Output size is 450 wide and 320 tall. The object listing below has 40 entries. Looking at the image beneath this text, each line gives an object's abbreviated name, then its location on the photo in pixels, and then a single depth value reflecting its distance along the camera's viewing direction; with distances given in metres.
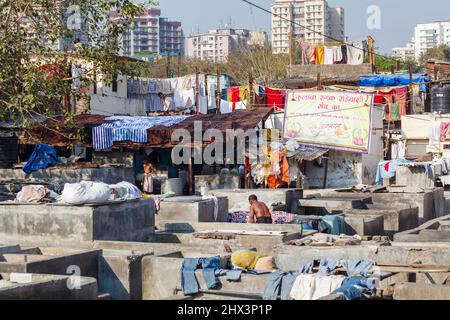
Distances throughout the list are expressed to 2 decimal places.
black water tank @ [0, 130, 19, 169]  24.92
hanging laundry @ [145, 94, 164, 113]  38.03
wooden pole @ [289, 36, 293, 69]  41.41
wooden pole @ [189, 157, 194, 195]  25.36
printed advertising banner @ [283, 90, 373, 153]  29.00
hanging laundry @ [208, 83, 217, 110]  38.53
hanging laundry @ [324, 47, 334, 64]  44.00
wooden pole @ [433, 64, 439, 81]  35.63
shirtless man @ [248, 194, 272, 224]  15.83
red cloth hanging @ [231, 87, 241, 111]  37.28
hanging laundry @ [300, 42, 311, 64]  44.26
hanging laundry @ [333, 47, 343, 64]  43.84
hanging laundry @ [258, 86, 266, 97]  35.88
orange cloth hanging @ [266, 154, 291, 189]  26.27
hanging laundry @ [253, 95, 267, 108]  35.59
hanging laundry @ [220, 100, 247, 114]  37.03
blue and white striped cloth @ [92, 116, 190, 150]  25.95
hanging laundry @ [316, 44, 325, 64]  43.98
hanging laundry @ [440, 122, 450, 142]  30.89
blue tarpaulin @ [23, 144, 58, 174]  23.83
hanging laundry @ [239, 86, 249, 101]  36.67
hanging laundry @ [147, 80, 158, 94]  37.88
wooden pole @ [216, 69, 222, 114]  33.25
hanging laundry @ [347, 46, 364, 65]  44.24
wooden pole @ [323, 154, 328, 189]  29.91
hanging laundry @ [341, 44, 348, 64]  44.06
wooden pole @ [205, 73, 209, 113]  35.81
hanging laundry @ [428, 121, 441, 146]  31.11
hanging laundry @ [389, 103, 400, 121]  33.46
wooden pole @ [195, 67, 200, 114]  32.50
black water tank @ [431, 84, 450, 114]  32.94
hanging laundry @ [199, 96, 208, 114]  37.81
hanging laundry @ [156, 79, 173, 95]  37.94
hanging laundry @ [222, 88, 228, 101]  38.65
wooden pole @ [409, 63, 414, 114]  32.64
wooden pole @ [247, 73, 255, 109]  29.81
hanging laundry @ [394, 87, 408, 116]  34.19
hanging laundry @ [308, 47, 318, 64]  44.19
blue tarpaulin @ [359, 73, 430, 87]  36.53
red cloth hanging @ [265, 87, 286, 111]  35.62
